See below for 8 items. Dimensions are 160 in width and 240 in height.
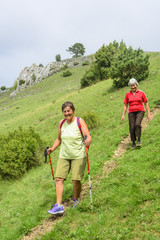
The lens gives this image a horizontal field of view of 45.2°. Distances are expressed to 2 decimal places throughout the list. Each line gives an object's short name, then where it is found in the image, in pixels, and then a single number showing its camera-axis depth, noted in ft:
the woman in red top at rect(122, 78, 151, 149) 24.39
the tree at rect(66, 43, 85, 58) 341.33
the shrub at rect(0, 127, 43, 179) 33.61
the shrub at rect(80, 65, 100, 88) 112.88
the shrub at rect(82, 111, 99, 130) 44.34
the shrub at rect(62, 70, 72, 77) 197.27
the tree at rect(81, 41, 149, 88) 69.82
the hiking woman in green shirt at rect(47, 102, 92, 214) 16.31
